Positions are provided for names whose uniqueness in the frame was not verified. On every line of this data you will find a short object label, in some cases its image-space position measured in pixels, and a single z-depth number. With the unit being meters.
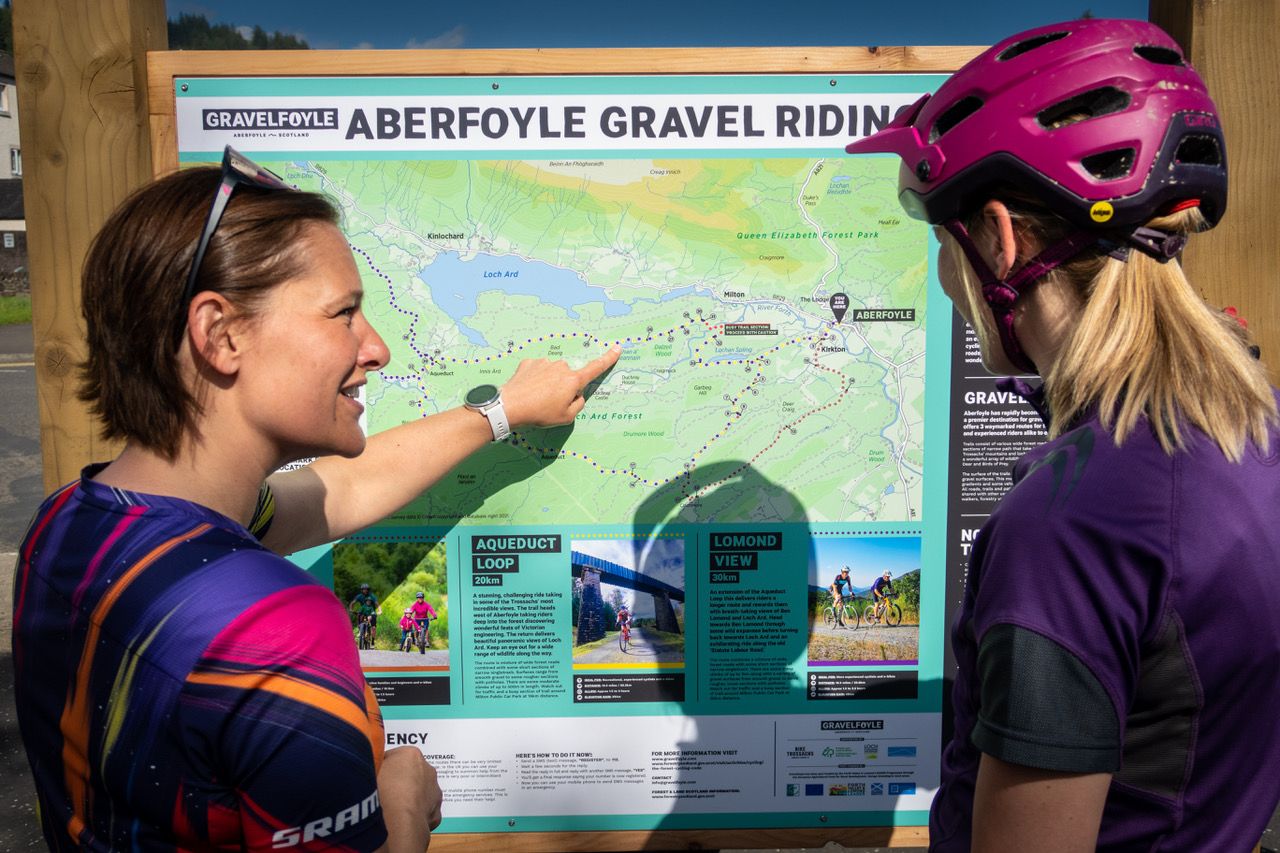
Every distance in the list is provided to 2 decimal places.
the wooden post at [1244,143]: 2.11
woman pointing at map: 1.19
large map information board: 2.18
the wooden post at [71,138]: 2.10
